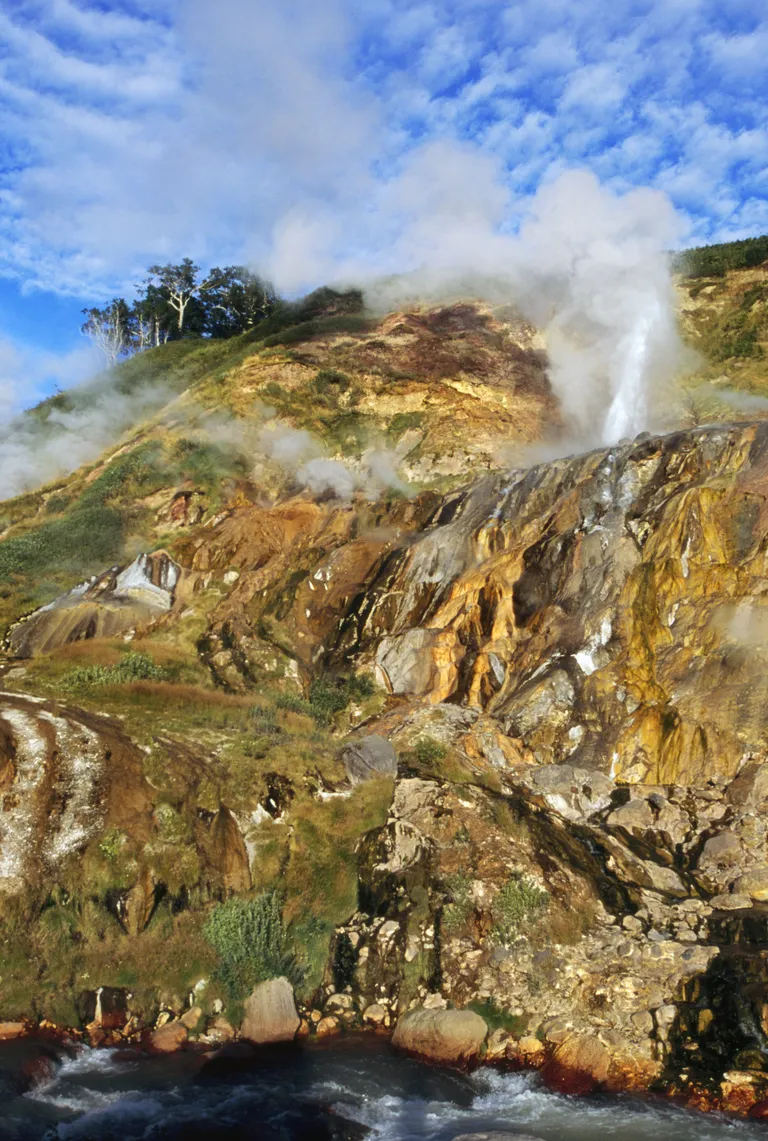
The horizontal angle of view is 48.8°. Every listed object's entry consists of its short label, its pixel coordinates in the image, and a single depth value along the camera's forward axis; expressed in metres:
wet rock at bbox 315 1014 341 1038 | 9.50
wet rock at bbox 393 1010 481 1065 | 8.89
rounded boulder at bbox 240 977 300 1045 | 9.33
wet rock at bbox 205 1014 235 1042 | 9.28
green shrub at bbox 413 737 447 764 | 13.91
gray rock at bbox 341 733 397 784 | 13.37
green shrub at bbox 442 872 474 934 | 10.48
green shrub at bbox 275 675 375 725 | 17.66
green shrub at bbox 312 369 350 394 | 34.53
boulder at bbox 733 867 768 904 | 11.24
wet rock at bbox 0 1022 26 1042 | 8.90
